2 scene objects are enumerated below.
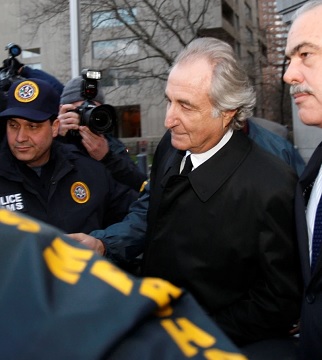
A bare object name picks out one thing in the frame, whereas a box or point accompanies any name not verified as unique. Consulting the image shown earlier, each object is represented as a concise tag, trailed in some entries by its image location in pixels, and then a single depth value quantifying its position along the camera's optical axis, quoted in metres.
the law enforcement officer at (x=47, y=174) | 2.21
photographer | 2.63
